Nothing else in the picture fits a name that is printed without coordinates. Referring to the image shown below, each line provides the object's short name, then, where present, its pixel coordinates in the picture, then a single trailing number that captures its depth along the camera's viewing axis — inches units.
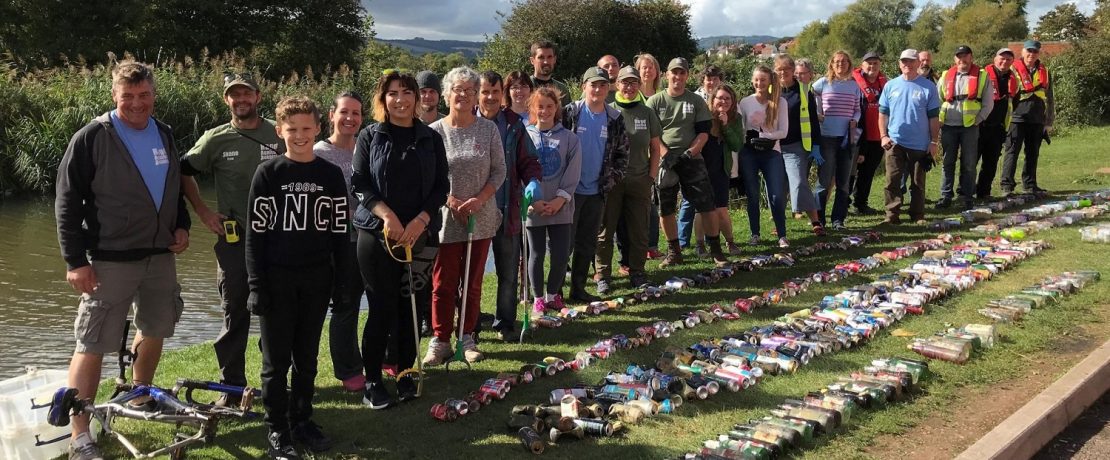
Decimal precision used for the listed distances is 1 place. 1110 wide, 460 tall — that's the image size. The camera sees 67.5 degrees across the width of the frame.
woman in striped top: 396.5
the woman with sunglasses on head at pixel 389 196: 191.9
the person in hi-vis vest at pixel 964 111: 435.5
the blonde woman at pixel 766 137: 360.8
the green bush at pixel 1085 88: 995.3
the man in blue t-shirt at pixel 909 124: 401.7
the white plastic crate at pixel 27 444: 166.1
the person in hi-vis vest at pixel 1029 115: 470.0
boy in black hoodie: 163.9
